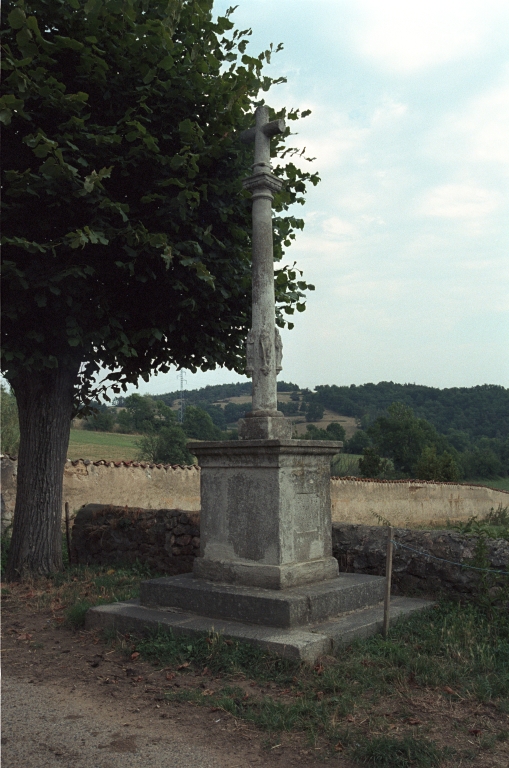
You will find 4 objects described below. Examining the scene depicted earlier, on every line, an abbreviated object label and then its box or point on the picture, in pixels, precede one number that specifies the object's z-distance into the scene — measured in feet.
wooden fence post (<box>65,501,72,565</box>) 33.17
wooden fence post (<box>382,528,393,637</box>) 17.78
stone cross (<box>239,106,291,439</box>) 20.42
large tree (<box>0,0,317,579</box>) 23.13
